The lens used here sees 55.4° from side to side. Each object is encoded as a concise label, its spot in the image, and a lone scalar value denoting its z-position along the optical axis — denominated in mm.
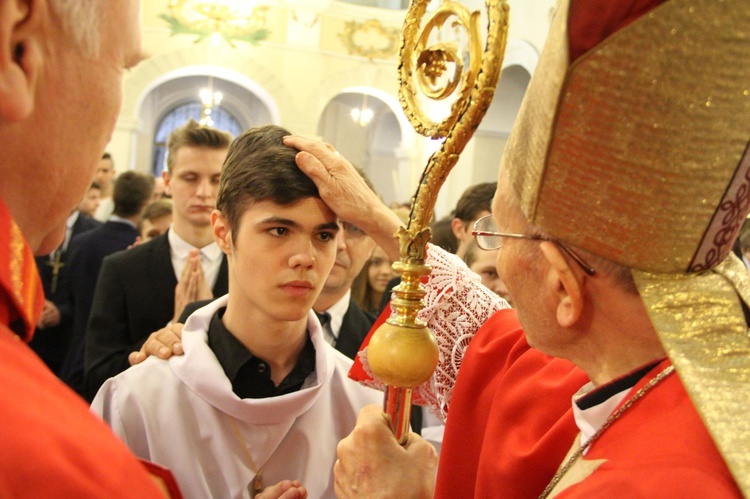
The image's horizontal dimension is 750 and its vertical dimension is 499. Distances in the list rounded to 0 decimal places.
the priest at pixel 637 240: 1054
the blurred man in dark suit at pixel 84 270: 3341
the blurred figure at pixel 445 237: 4117
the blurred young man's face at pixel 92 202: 5973
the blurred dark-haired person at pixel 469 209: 3701
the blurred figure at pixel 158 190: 7516
